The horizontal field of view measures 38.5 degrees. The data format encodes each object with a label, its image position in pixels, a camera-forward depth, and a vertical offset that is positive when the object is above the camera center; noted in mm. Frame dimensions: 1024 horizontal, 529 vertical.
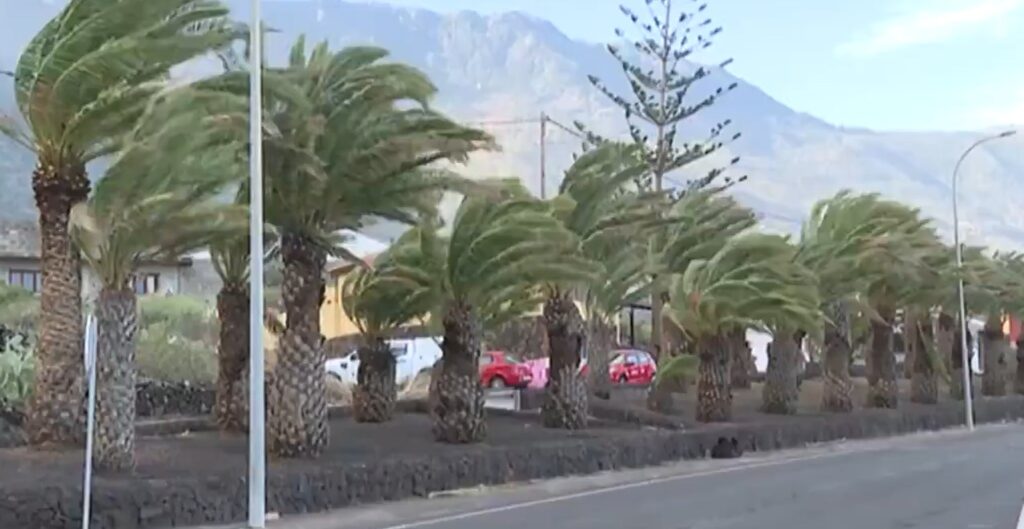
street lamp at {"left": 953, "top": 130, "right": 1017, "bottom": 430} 48156 +1695
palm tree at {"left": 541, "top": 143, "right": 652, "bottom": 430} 31109 +3509
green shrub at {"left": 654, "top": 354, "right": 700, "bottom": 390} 35250 +755
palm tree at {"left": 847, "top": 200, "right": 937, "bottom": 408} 42094 +3544
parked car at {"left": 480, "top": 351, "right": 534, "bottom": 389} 46969 +922
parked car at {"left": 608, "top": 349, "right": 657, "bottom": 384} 49656 +1135
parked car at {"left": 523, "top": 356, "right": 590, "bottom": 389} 46656 +990
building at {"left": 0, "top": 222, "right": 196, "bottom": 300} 48812 +4829
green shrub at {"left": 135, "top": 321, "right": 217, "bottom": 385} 32584 +1082
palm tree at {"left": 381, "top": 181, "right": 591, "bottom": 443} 26469 +2423
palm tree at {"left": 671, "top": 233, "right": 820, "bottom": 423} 35219 +2391
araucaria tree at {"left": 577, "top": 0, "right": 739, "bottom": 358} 52281 +10666
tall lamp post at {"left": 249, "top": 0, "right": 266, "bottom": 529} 18344 +1925
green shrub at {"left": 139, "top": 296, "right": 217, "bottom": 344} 39031 +2458
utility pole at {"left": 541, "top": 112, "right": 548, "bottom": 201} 49812 +9288
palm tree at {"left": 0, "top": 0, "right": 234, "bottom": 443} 18859 +3898
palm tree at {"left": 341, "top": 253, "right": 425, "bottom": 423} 29125 +1615
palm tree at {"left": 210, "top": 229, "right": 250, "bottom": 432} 25031 +1204
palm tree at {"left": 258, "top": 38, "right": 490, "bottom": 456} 22062 +3512
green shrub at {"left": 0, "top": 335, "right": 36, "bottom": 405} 24688 +576
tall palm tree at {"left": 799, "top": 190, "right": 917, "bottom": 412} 41125 +3862
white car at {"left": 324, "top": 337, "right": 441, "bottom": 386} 46216 +1569
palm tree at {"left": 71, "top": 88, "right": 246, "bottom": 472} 18719 +2567
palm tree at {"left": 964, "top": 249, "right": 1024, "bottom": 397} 54000 +3708
